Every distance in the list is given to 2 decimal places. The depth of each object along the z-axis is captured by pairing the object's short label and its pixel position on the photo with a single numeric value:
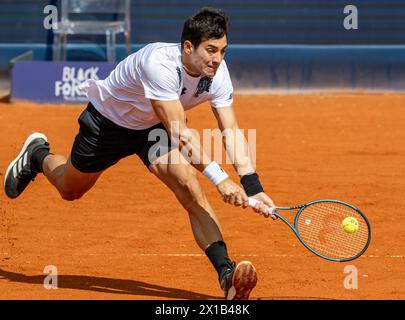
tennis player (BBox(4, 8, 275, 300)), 12.14
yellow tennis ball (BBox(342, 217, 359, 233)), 12.54
